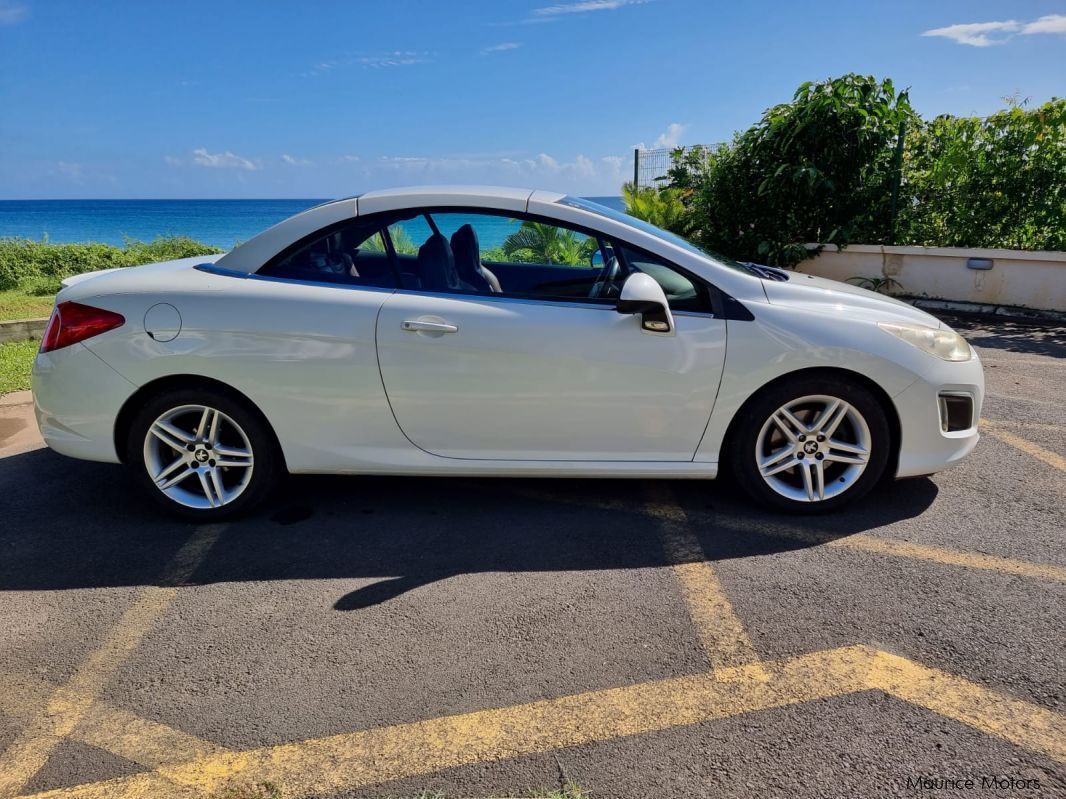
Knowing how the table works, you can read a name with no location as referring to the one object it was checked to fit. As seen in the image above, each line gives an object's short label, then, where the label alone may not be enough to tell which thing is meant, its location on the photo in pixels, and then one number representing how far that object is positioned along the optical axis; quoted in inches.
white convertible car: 128.3
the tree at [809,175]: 366.3
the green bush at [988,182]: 333.1
